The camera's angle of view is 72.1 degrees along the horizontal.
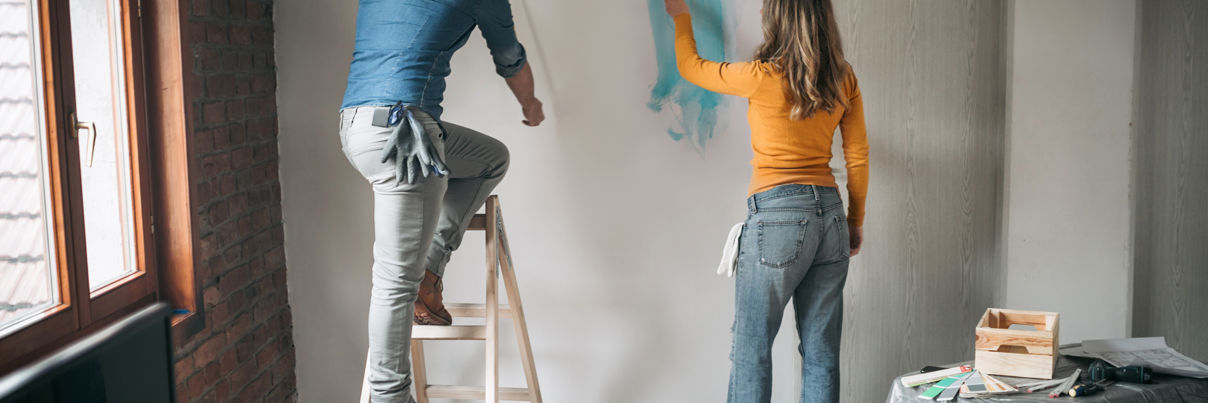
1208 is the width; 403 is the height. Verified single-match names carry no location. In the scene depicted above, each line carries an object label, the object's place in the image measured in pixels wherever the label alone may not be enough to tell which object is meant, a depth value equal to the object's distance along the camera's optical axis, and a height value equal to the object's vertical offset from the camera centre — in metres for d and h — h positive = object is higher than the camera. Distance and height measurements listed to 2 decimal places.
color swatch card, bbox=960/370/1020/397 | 1.82 -0.62
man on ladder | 1.93 -0.05
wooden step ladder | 2.25 -0.59
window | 1.73 -0.10
